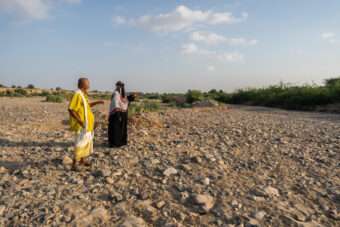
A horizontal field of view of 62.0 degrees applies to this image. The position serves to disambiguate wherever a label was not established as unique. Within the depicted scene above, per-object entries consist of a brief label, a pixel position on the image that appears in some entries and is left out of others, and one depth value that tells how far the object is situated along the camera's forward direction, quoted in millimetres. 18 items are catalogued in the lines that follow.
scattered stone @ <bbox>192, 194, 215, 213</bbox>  3070
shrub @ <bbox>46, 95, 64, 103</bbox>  21594
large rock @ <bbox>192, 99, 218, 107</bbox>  16578
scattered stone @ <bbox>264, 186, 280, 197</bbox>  3443
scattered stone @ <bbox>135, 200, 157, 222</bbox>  2924
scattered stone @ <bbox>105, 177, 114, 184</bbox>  3739
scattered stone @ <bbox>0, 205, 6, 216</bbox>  2935
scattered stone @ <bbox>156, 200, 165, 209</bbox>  3128
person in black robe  5531
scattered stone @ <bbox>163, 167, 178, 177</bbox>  4022
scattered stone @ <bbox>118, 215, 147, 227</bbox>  2760
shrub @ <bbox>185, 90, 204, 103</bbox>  22672
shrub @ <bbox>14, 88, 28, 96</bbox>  35312
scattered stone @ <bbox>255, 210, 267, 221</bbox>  2899
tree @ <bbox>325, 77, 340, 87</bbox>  22625
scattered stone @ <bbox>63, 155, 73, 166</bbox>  4497
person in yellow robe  4148
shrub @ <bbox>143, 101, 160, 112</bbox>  12811
